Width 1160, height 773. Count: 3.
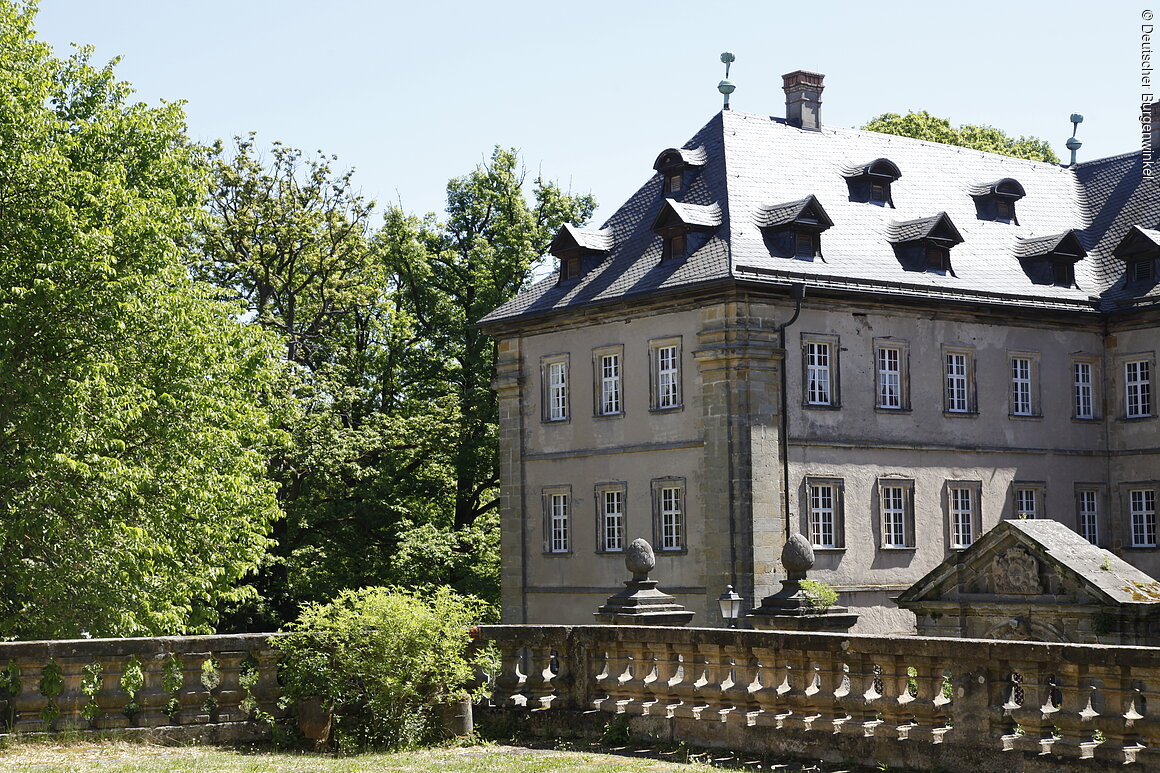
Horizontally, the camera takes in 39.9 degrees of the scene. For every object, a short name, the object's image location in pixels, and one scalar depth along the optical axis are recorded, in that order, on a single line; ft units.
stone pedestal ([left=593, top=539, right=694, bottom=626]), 67.56
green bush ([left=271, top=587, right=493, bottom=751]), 43.34
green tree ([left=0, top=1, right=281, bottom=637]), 81.82
